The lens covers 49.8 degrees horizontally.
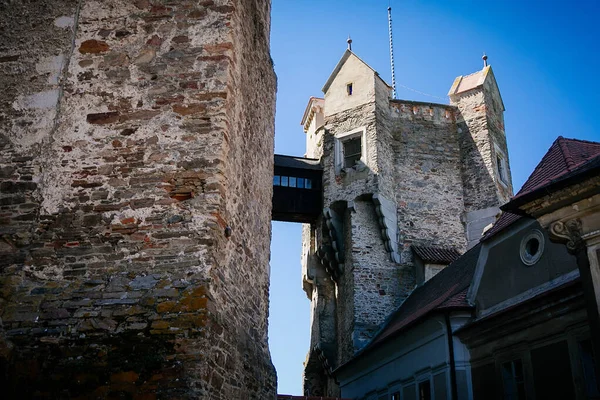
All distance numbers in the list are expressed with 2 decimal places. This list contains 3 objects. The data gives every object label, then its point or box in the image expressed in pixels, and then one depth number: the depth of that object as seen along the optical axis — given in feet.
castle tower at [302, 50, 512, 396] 66.54
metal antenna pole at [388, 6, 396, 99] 98.68
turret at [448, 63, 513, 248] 71.05
